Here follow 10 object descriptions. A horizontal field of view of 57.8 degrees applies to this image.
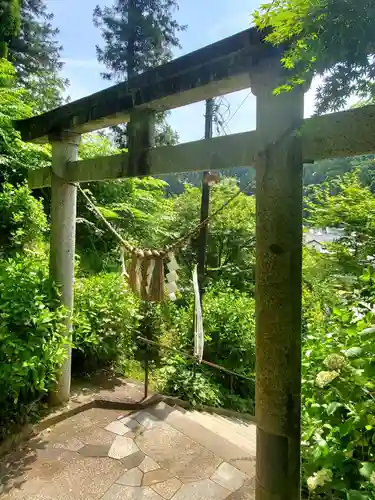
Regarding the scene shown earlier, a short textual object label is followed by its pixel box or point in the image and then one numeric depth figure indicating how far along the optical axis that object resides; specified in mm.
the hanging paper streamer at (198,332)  3375
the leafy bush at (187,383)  4375
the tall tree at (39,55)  9383
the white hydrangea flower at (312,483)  1490
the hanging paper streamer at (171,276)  3325
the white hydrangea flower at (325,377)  1442
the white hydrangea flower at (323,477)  1483
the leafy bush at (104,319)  4305
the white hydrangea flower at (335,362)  1460
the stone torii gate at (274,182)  1539
